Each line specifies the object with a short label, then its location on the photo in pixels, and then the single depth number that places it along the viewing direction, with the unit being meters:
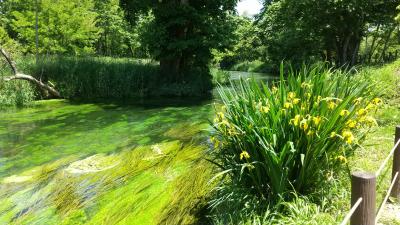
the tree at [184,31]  15.91
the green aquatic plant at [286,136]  3.43
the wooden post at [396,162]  3.53
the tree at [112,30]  31.56
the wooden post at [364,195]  2.09
